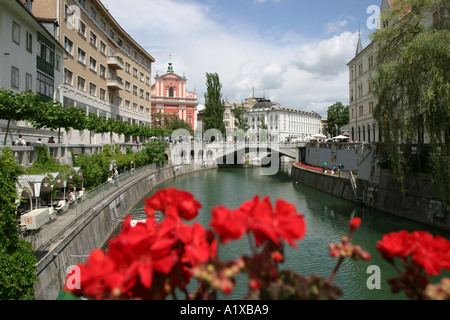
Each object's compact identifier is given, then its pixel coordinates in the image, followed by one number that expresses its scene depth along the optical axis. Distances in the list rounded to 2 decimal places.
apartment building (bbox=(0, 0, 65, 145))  20.12
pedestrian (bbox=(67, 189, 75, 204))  17.54
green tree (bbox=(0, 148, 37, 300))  7.46
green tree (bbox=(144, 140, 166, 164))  44.31
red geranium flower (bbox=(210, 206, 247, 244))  1.56
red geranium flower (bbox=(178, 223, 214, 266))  1.64
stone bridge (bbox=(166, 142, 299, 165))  56.89
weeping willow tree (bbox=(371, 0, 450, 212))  16.45
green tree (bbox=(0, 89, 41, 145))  14.60
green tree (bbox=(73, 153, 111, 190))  22.09
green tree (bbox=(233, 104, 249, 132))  80.25
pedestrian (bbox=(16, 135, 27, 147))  17.80
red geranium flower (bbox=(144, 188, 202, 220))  2.01
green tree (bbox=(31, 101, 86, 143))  18.19
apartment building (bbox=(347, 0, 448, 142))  44.03
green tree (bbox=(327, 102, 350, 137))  84.06
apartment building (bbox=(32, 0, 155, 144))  30.14
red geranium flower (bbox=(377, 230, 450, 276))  1.74
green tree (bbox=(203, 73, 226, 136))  66.25
